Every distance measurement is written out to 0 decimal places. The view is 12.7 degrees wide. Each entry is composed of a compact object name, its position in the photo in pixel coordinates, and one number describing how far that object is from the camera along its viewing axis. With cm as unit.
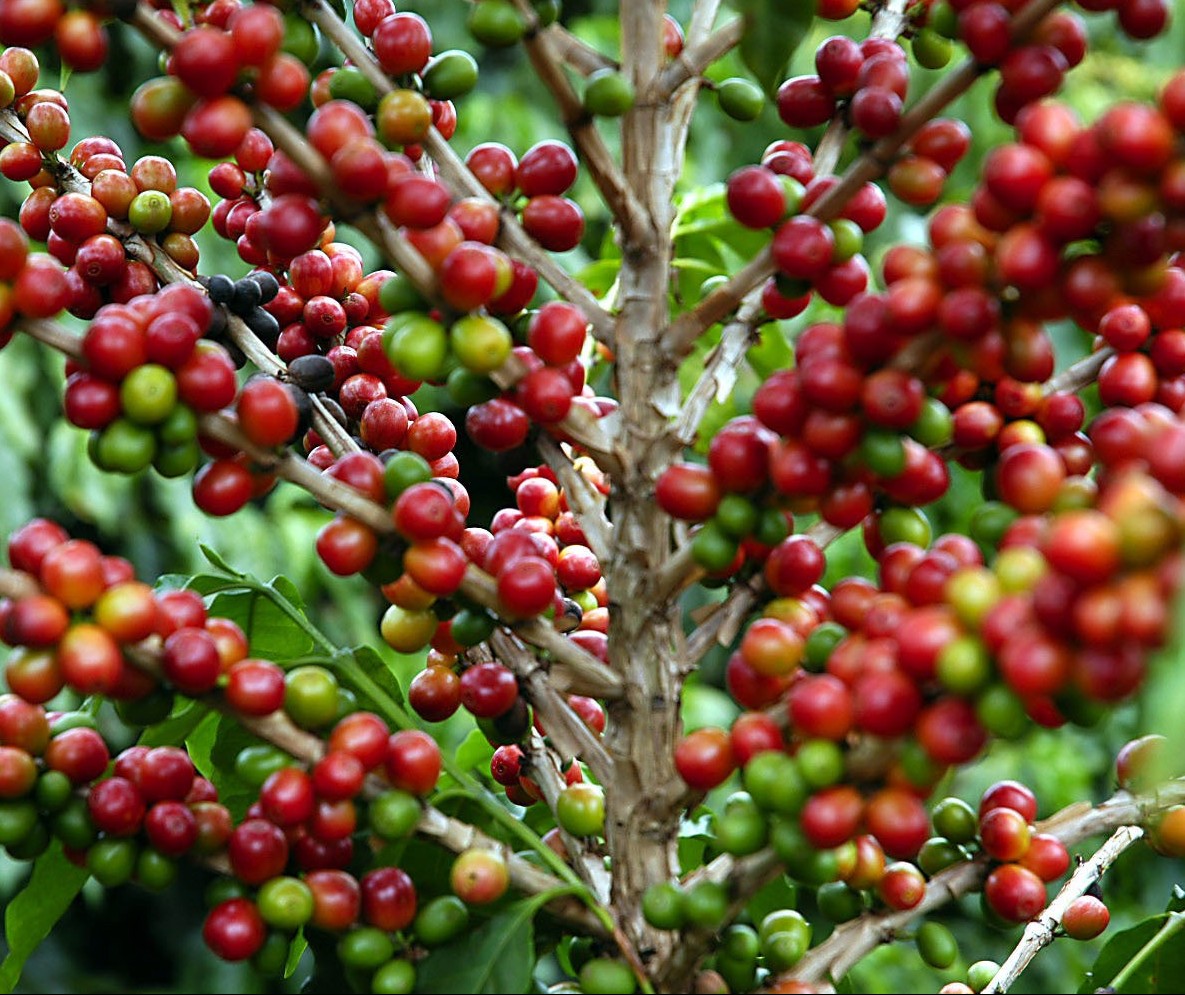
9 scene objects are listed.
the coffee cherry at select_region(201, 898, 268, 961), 113
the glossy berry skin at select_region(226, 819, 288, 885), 114
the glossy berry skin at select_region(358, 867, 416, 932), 114
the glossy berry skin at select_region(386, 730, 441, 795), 114
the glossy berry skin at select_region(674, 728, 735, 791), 114
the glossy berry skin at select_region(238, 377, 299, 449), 114
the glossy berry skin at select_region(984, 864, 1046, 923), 116
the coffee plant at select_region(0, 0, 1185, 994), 110
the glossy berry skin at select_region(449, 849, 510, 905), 114
